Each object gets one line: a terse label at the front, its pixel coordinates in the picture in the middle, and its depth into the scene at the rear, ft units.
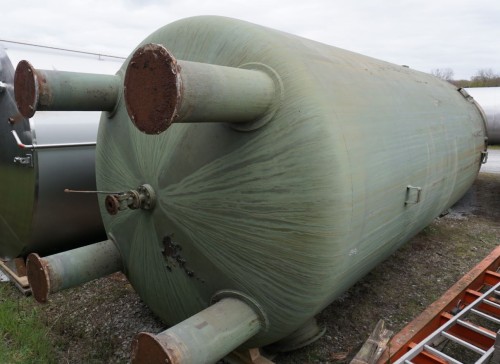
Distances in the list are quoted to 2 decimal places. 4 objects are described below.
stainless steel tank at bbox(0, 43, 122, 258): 10.21
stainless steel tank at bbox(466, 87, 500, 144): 18.85
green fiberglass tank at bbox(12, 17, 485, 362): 5.04
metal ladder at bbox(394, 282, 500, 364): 6.61
